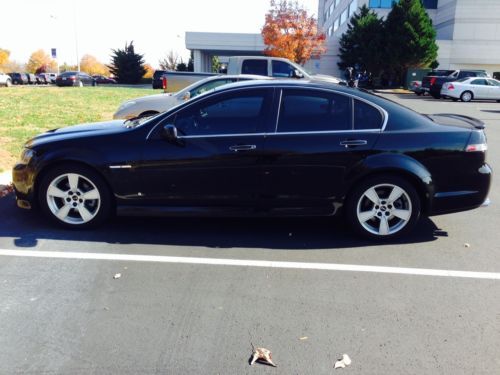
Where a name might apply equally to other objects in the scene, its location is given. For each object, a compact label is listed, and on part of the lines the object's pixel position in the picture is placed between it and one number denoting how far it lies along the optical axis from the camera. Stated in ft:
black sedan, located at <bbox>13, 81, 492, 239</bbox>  14.96
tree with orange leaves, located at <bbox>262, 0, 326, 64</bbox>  136.05
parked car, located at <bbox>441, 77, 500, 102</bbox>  87.10
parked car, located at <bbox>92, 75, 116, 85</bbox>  192.34
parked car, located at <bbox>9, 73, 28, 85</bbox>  167.73
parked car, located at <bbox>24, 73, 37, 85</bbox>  173.06
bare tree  253.65
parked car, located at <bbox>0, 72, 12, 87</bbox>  120.59
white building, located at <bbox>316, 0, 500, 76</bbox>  144.91
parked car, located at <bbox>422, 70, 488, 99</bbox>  92.53
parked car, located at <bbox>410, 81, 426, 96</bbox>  102.23
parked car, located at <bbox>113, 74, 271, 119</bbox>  31.91
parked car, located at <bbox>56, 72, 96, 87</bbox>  123.44
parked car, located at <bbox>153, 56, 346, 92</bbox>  47.98
